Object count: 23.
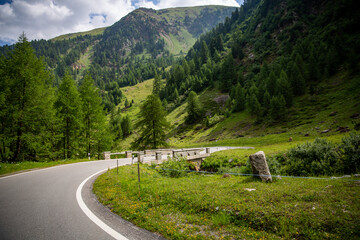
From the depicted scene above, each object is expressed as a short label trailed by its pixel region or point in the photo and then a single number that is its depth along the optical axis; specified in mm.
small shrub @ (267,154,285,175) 10995
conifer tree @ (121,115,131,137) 95350
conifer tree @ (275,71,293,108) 59938
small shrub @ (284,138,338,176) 11109
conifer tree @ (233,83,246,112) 75731
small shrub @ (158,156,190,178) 12789
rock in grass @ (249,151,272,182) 8562
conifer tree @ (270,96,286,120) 55250
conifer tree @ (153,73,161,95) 119188
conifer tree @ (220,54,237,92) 103100
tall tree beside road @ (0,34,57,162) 15867
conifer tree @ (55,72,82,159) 21922
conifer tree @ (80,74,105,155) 24484
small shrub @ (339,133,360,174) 10133
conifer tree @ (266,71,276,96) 66750
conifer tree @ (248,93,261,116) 62000
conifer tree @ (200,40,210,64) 148875
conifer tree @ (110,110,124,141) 92938
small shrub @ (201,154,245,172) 17953
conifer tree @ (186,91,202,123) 84812
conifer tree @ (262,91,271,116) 60688
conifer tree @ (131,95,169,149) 28172
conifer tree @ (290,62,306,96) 63844
